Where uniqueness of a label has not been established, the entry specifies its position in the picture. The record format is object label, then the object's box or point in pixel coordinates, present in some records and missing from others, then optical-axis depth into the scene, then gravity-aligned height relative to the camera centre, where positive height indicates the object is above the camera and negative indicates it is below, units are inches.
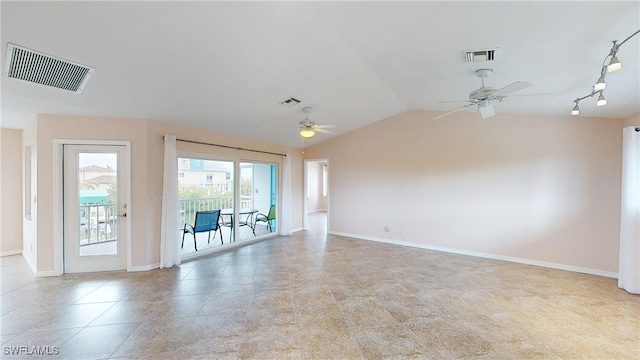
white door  154.8 -22.2
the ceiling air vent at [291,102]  161.9 +49.9
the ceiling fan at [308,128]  165.8 +33.0
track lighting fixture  77.6 +37.2
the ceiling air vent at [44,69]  90.2 +42.4
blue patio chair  192.9 -38.8
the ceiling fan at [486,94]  104.2 +38.1
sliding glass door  195.2 -21.2
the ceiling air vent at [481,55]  102.7 +52.8
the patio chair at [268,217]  258.4 -44.1
